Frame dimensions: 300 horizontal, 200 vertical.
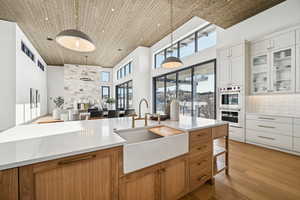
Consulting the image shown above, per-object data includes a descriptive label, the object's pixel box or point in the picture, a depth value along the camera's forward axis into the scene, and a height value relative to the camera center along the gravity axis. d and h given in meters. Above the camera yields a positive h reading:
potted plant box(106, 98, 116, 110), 7.76 -0.11
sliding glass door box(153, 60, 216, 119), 4.39 +0.43
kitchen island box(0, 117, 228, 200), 0.79 -0.50
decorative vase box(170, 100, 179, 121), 2.12 -0.18
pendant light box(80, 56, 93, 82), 10.23 +1.87
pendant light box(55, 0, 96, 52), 1.59 +0.81
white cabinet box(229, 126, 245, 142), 3.49 -0.97
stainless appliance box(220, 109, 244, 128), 3.52 -0.51
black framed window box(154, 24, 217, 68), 4.47 +2.22
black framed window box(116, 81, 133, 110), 9.11 +0.33
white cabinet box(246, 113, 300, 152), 2.76 -0.75
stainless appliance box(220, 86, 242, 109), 3.56 +0.05
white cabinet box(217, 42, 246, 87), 3.48 +0.98
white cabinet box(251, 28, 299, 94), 2.83 +0.85
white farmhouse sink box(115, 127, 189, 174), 1.09 -0.49
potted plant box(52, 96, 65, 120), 9.86 -0.12
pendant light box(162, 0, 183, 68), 2.76 +0.80
